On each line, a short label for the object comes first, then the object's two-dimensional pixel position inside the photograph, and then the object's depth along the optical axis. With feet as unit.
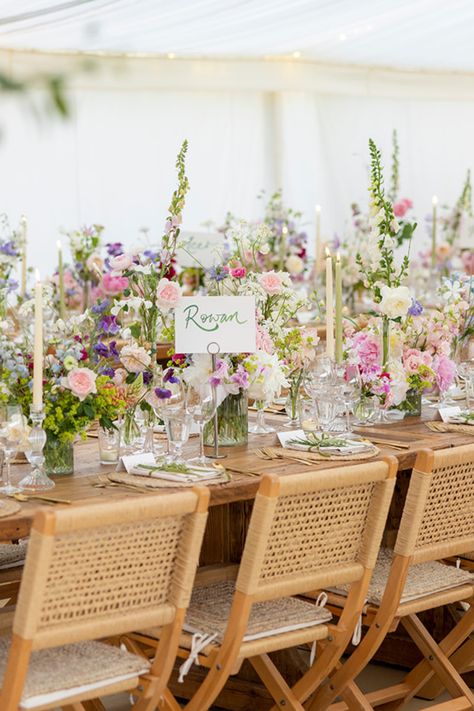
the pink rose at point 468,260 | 27.48
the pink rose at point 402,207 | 25.77
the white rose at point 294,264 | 23.90
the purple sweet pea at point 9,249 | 20.63
